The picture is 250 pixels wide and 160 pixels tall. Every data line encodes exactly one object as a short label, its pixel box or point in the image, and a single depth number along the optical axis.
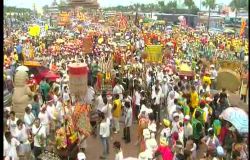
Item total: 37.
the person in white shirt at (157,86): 10.24
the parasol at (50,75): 12.16
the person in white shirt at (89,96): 9.85
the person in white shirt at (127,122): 8.98
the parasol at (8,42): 19.46
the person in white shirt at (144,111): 8.28
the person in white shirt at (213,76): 12.91
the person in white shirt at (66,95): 9.65
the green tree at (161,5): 61.66
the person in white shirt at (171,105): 8.80
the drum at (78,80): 9.80
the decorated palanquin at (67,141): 7.54
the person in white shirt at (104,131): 8.16
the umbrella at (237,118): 7.67
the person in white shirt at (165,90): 10.54
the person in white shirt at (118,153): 6.84
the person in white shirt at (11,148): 6.74
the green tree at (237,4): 52.12
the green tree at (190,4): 55.17
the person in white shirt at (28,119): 8.05
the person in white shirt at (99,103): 9.41
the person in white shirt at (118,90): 10.37
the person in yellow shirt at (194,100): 9.54
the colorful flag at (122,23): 26.96
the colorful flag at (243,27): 23.98
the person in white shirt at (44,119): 7.99
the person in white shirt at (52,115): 8.34
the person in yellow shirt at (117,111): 9.25
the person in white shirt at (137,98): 9.98
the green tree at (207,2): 52.62
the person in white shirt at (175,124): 7.64
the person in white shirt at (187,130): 7.71
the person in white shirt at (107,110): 8.80
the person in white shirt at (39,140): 7.45
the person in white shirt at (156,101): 10.09
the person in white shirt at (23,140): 7.38
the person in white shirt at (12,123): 7.47
